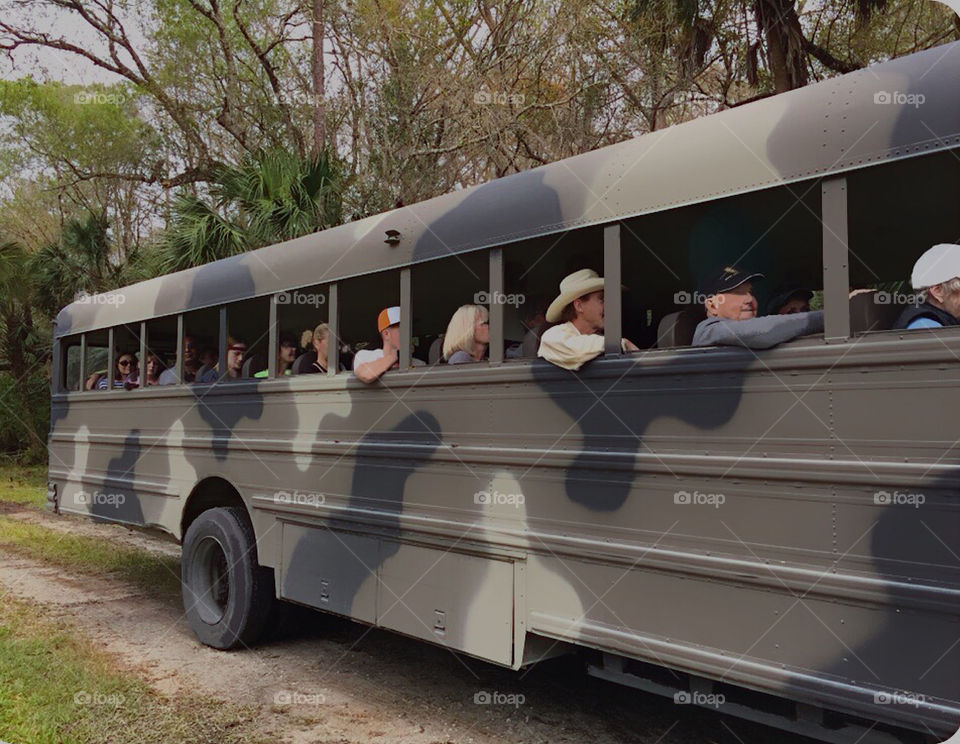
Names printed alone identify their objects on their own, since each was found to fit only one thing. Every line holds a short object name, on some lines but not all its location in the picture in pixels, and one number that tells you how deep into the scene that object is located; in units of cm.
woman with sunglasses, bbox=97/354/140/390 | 719
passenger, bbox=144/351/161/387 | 672
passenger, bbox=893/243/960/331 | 270
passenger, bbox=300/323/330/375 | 507
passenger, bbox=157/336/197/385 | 629
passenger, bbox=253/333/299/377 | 542
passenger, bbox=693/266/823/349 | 286
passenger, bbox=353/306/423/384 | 450
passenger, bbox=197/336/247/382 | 585
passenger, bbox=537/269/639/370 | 345
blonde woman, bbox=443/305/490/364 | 414
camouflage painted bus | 260
